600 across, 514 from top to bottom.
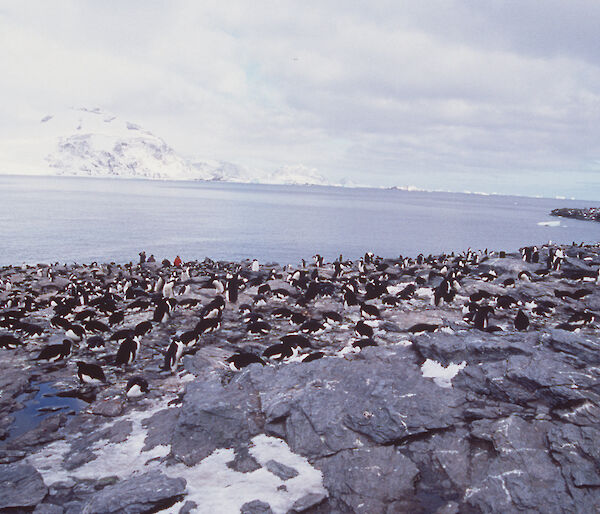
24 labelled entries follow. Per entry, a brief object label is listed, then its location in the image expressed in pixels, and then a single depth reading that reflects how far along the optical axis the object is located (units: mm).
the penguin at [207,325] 13083
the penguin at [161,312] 15148
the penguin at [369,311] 14984
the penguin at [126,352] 11203
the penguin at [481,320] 12438
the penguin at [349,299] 16750
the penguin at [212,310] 14499
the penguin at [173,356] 10805
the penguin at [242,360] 10258
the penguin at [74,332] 13008
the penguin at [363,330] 12439
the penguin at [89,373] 10039
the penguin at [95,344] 12430
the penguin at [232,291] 16797
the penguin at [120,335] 12922
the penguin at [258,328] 13898
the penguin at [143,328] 13355
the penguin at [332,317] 14555
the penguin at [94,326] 13812
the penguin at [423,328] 12064
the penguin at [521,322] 12898
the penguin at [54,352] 11453
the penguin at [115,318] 14875
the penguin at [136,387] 9398
